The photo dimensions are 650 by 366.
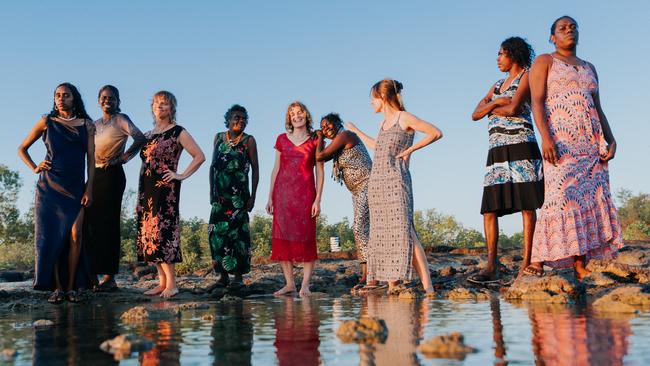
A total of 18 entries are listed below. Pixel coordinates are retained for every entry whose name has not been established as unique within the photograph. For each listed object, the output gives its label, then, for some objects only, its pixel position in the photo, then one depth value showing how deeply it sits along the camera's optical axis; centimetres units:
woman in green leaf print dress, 873
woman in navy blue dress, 730
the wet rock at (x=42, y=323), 470
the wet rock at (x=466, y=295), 588
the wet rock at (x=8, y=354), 312
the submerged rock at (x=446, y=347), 272
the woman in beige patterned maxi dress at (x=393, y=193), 712
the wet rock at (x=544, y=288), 568
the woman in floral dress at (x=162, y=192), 805
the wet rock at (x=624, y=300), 433
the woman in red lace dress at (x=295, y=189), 847
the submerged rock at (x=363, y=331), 327
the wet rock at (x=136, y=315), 476
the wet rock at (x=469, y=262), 1167
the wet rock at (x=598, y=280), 636
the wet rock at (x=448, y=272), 888
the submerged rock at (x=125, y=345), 314
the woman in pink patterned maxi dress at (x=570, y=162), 648
